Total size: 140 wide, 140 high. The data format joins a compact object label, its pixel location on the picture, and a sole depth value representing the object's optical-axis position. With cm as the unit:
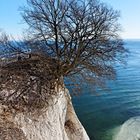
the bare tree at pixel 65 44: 913
